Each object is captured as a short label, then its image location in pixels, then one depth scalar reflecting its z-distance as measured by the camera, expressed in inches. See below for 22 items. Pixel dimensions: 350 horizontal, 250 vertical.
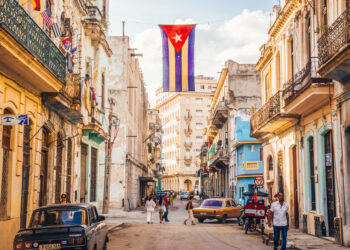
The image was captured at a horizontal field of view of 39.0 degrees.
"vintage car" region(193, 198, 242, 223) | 1093.1
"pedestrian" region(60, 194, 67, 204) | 652.6
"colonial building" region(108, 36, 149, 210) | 1630.2
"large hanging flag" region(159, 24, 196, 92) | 802.8
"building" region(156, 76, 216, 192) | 4945.9
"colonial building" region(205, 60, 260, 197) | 1718.8
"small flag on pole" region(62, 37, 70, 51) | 742.3
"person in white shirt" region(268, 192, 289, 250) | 528.1
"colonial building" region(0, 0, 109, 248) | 499.6
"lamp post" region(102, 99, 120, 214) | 1200.0
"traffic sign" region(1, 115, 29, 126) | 447.5
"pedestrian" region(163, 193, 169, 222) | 1108.4
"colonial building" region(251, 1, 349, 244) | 601.9
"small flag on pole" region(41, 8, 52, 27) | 581.3
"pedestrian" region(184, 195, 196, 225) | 1036.5
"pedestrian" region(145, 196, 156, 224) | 1048.8
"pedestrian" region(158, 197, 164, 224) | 1089.4
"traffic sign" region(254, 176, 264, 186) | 908.6
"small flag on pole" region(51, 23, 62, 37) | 655.8
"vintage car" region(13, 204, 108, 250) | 384.8
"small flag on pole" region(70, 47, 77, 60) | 778.7
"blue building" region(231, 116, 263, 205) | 1598.2
